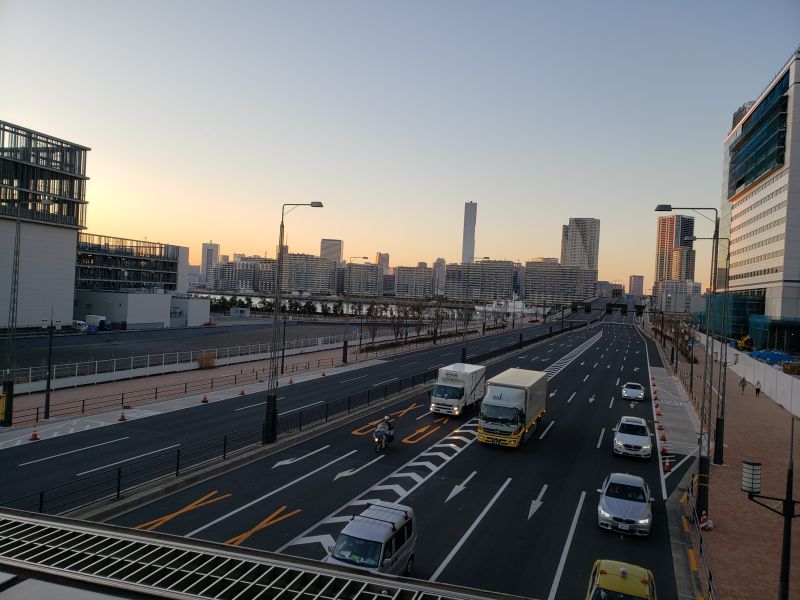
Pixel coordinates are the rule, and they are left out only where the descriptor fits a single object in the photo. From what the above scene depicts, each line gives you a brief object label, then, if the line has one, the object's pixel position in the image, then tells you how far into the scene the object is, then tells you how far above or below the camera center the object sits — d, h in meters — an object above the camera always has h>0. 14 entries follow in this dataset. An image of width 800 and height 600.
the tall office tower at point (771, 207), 71.00 +16.99
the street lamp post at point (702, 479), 17.00 -5.40
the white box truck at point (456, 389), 30.62 -5.44
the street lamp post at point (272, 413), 22.92 -5.54
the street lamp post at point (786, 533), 9.12 -3.97
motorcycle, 23.14 -6.41
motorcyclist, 23.44 -5.98
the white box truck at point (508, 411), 24.44 -5.25
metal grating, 6.86 -4.02
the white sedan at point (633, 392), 37.84 -6.02
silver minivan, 11.59 -5.69
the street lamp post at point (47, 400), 27.42 -6.58
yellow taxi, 10.65 -5.71
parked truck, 74.81 -6.29
